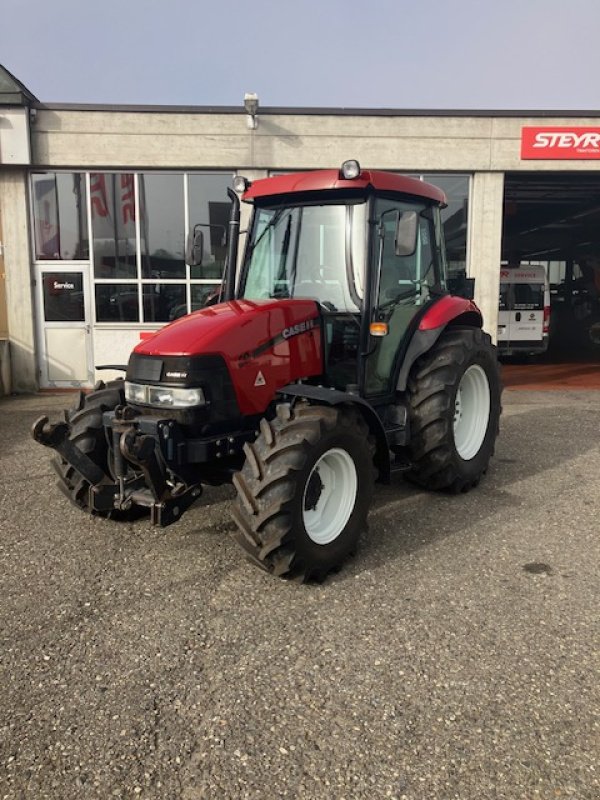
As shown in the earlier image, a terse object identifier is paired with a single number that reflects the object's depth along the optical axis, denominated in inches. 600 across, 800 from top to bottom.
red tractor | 143.0
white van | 619.2
